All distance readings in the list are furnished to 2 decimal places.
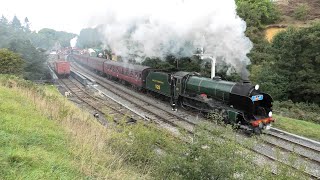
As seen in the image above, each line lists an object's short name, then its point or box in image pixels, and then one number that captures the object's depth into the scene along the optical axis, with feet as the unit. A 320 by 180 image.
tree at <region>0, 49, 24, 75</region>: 88.69
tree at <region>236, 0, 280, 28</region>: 116.29
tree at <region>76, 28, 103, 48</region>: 130.02
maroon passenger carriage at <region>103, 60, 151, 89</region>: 82.74
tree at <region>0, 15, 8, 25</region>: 392.80
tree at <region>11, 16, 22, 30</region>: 417.69
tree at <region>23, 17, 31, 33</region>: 526.37
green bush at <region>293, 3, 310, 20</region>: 130.52
